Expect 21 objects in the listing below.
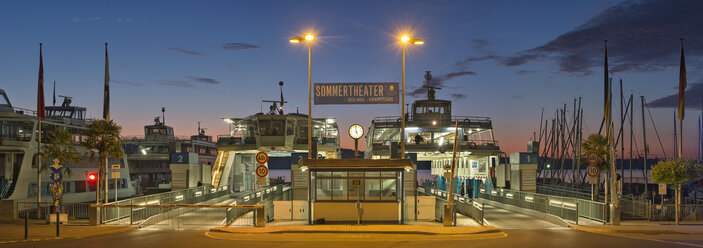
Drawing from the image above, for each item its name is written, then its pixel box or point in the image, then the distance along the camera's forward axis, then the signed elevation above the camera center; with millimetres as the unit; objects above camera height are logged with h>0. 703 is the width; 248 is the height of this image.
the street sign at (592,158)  24797 -778
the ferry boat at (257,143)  50000 -436
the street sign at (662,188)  24592 -2200
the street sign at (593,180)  24462 -1800
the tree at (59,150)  28469 -696
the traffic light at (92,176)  23000 -1757
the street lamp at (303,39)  24359 +4674
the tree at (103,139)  25375 -101
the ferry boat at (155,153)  80438 -2473
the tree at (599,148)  29359 -361
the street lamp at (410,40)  24047 +4611
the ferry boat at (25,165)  38031 -2257
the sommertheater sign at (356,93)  25391 +2258
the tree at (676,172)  26047 -1475
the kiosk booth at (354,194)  23219 -2473
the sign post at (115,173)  24428 -1700
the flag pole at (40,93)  29969 +2481
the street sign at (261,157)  22200 -796
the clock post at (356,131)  24978 +397
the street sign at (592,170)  24705 -1351
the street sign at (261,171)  21453 -1342
